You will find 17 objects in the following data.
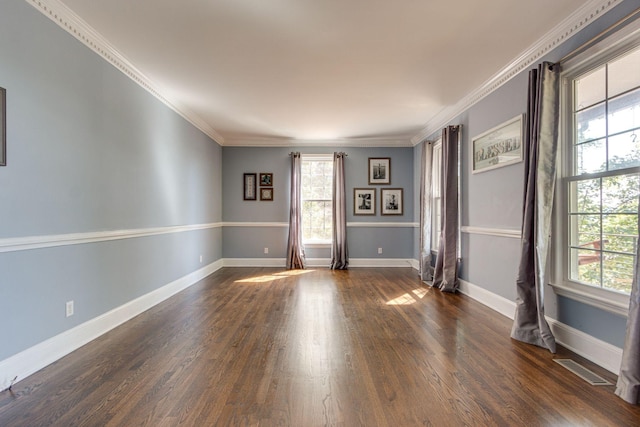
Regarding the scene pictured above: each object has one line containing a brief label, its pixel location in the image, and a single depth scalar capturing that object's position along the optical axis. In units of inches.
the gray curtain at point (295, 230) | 253.3
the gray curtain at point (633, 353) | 71.6
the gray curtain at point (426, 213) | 212.2
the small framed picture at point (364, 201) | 261.3
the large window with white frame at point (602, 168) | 84.2
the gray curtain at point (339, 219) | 252.5
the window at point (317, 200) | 265.3
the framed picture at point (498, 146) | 126.0
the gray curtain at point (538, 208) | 102.3
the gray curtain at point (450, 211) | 176.1
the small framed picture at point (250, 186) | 260.5
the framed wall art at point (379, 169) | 260.4
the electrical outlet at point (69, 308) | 97.8
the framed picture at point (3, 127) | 77.8
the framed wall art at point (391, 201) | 261.4
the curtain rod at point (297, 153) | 256.2
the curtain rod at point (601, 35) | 80.1
